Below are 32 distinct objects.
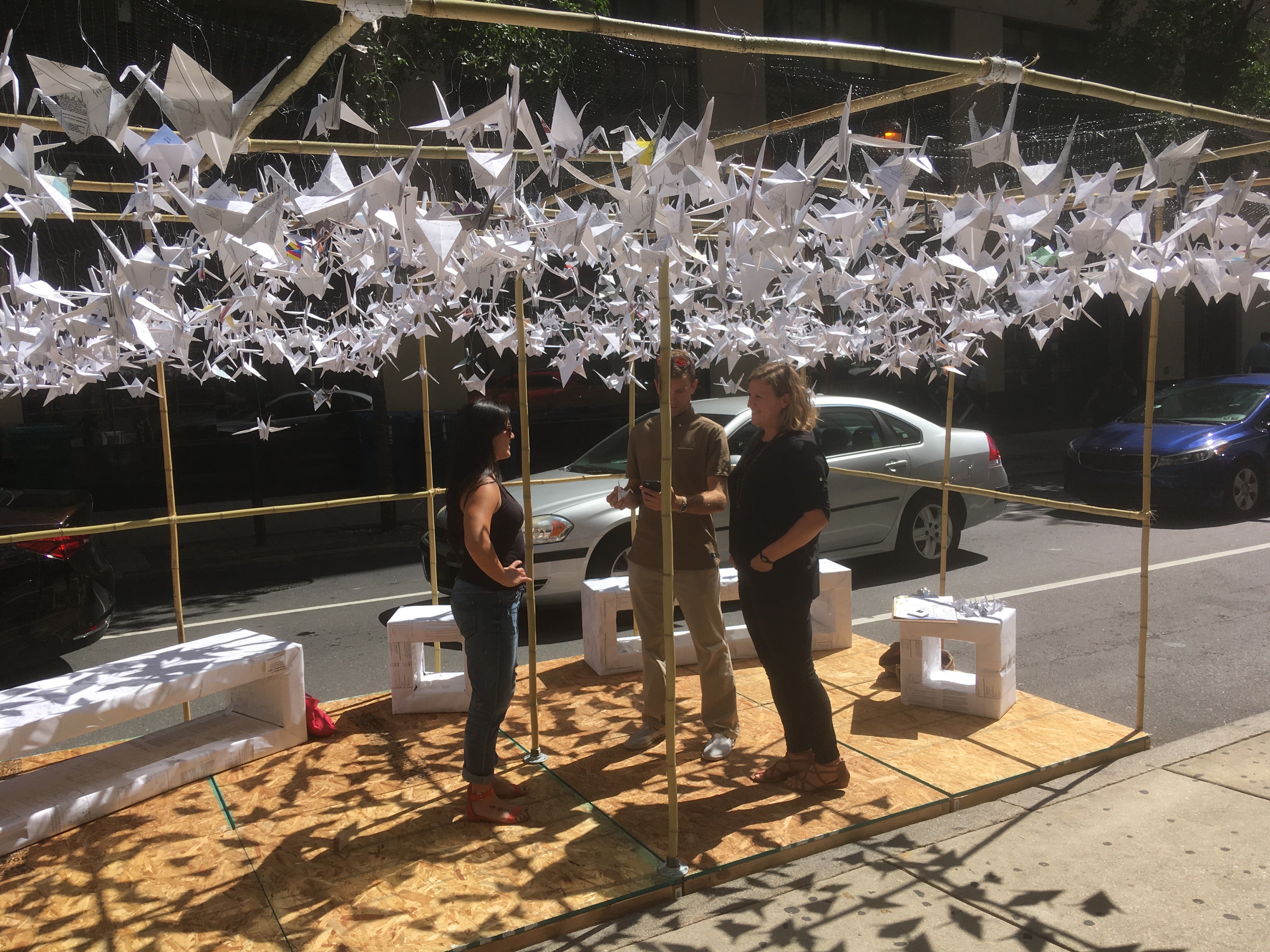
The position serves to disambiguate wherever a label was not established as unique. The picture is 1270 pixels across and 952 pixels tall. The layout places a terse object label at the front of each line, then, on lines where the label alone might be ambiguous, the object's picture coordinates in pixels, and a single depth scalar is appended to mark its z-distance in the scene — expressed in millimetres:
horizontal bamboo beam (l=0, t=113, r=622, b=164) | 4539
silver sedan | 7469
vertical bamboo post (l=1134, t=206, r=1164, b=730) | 4590
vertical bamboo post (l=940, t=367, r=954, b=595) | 5965
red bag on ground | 5188
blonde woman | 4191
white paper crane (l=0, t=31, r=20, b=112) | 2383
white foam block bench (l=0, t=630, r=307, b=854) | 4094
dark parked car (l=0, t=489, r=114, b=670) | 6121
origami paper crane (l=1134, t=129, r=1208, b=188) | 3578
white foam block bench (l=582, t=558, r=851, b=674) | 6156
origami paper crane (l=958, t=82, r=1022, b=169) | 3078
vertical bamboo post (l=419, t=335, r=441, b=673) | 5516
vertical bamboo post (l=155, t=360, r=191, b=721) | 4859
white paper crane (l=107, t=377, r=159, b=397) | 5723
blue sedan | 11336
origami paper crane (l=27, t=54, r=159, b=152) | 2305
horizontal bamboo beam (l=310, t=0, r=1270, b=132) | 3260
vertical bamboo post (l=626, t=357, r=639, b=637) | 6016
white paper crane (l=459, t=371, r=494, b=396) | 5844
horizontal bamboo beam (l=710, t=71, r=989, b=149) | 4363
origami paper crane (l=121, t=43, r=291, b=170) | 2301
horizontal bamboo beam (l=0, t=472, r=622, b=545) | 4617
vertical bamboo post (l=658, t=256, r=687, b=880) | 3480
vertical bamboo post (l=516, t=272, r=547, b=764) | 4461
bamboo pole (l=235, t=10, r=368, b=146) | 3240
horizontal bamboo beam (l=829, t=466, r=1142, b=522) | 4719
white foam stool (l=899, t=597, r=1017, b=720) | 5164
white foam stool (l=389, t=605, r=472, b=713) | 5438
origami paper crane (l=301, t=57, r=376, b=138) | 2826
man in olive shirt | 4746
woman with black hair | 3980
